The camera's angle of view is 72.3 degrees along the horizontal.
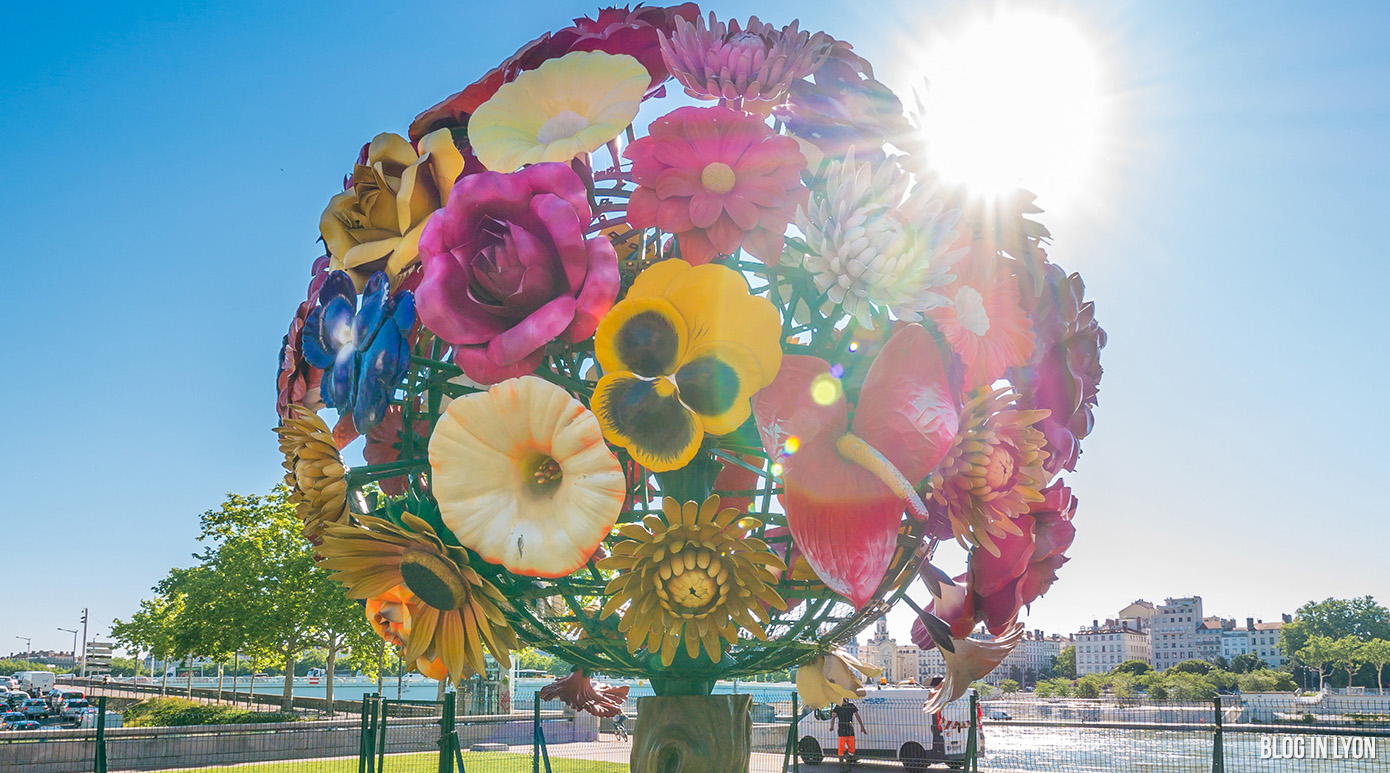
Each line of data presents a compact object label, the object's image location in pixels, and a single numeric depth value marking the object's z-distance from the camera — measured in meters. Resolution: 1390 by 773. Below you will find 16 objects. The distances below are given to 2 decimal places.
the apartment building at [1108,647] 159.00
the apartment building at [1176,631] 157.75
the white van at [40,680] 57.97
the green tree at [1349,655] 96.69
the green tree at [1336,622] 112.00
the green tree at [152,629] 33.16
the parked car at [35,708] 32.47
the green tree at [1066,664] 141.06
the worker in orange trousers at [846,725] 18.98
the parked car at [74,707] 33.84
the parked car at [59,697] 35.19
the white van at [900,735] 18.80
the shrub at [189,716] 25.70
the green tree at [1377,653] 94.06
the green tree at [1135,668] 114.04
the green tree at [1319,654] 99.75
